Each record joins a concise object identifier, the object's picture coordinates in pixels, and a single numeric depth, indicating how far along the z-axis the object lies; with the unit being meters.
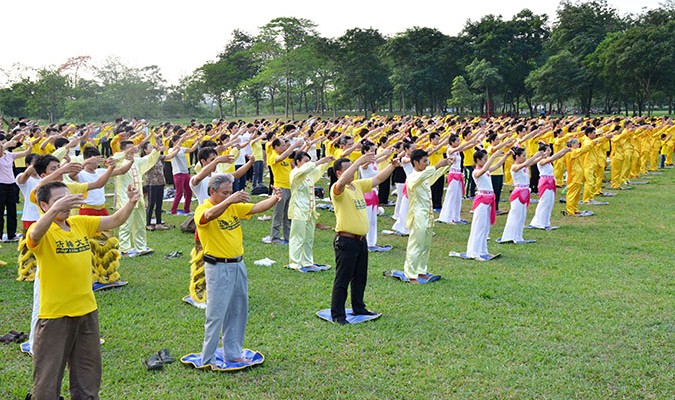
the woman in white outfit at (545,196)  13.35
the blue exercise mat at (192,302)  7.82
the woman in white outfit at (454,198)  14.16
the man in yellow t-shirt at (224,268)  5.82
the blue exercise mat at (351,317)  7.34
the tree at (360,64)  52.75
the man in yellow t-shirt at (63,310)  4.53
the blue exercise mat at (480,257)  10.66
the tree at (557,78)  46.16
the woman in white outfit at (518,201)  12.02
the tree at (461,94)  49.69
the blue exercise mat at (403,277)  9.09
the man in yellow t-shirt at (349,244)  7.31
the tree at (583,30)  49.59
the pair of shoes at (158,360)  5.91
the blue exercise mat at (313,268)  9.74
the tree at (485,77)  48.75
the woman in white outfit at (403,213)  13.06
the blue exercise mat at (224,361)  5.88
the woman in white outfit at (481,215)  10.70
